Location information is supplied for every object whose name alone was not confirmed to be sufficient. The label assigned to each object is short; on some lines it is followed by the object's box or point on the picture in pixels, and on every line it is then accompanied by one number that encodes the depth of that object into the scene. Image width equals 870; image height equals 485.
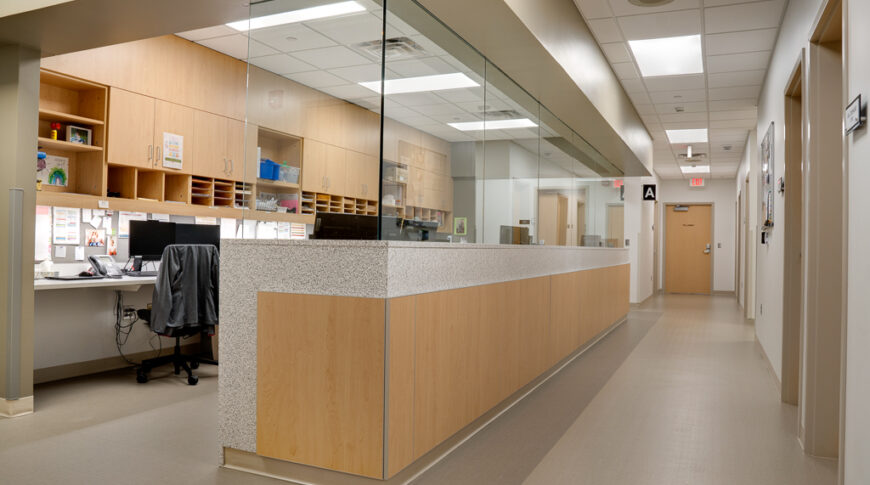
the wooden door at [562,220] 5.19
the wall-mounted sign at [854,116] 1.93
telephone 4.50
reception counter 2.38
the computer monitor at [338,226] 2.72
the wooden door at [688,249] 14.48
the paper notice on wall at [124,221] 4.94
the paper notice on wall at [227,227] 5.75
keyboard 4.74
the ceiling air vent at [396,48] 2.50
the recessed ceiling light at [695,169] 12.32
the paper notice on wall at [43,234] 4.35
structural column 3.54
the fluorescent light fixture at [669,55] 5.21
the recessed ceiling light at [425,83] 2.55
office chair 4.35
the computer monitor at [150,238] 4.82
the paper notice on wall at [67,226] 4.48
